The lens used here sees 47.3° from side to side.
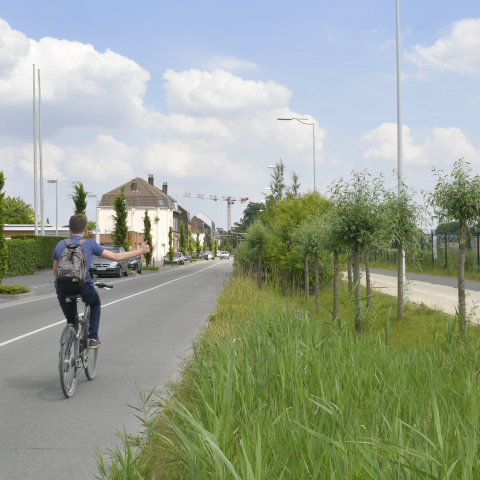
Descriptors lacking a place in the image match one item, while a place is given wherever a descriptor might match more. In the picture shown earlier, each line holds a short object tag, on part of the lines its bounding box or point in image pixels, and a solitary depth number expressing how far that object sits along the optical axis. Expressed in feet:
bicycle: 18.95
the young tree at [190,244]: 326.24
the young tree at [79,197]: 113.80
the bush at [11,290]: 64.39
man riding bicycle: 19.98
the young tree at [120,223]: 143.74
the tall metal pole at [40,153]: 120.78
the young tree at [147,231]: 177.68
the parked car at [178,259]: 226.34
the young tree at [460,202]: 30.09
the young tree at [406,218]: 37.58
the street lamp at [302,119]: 84.33
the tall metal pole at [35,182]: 115.65
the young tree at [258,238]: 75.31
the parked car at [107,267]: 109.46
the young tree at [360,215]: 34.22
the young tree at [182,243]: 287.11
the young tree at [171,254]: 216.74
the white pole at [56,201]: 238.27
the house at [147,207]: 299.99
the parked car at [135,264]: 136.87
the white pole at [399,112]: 47.91
